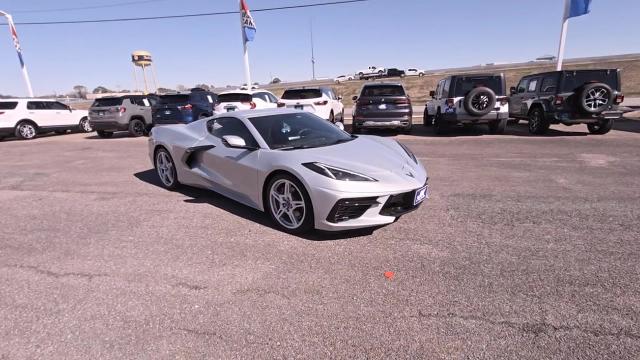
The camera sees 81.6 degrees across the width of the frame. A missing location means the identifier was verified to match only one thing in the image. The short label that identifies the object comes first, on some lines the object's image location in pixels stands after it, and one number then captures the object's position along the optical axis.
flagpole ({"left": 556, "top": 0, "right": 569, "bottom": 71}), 13.98
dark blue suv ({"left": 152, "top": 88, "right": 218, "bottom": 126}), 12.64
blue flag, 13.55
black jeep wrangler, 9.48
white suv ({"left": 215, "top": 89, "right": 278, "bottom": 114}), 12.80
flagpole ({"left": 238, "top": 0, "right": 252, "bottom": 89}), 18.17
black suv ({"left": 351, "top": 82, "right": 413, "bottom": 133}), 10.66
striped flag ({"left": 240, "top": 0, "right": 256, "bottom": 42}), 17.94
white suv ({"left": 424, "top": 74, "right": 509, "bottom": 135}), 10.12
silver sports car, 3.61
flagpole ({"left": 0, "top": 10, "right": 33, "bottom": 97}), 20.73
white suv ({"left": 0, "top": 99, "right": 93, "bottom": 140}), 14.20
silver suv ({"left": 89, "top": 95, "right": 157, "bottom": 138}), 13.57
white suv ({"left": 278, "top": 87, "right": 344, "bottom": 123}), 11.57
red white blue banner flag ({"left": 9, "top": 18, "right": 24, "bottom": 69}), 20.73
